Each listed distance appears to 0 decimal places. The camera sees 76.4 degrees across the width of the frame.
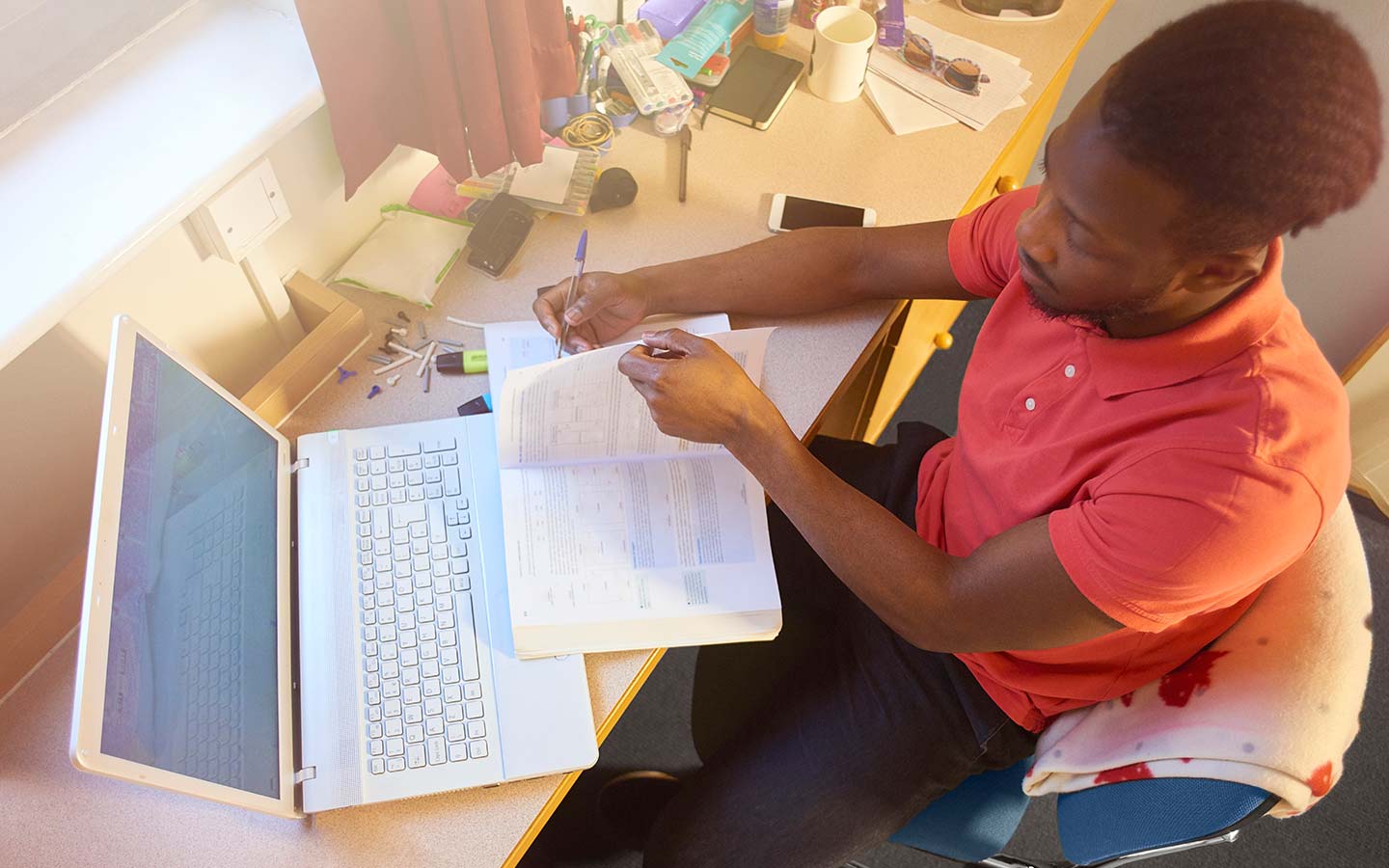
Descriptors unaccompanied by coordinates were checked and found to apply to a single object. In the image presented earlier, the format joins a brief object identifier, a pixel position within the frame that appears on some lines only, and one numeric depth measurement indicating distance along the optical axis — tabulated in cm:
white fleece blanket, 78
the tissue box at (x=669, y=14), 147
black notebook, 143
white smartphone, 129
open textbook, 91
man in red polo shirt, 69
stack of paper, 145
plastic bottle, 146
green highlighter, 111
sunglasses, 148
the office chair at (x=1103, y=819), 80
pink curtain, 101
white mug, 139
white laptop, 70
